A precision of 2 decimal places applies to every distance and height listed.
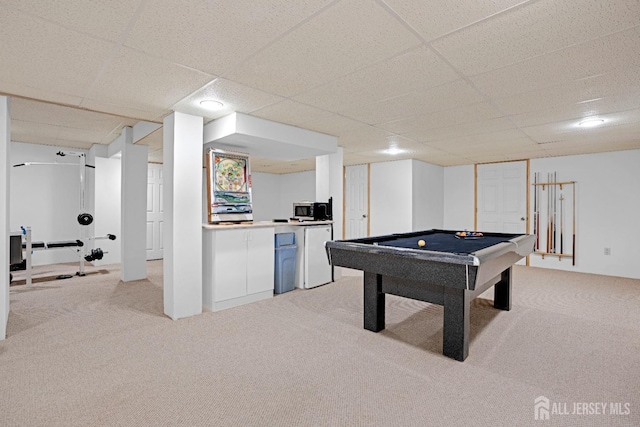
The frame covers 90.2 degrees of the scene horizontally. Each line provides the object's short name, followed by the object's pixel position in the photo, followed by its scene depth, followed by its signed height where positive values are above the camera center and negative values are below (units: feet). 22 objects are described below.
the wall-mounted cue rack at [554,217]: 19.58 -0.43
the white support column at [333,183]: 16.74 +1.45
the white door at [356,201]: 25.21 +0.69
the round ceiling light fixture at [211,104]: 10.13 +3.44
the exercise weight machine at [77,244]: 15.35 -1.82
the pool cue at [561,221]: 19.85 -0.72
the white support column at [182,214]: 11.08 -0.16
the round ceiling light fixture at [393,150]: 18.33 +3.55
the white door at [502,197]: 21.47 +0.91
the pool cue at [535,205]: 20.76 +0.29
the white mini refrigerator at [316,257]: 15.08 -2.28
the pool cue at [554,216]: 20.12 -0.38
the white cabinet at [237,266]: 11.85 -2.23
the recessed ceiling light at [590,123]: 12.00 +3.38
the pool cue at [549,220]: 20.28 -0.64
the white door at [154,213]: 22.41 -0.25
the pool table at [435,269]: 7.52 -1.55
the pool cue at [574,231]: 19.37 -1.28
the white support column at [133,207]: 15.64 +0.12
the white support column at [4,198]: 9.28 +0.33
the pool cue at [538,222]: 20.68 -0.79
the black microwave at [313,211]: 16.03 -0.07
